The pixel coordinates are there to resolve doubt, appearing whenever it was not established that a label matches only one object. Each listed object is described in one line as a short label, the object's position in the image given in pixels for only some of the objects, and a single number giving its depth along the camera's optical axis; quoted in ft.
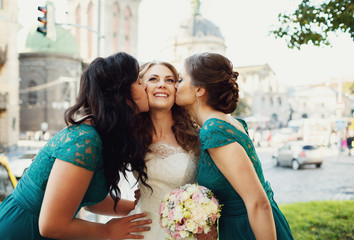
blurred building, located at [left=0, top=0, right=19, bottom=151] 84.17
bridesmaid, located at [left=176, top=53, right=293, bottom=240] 6.91
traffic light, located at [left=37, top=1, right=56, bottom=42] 30.22
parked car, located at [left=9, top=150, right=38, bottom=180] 22.50
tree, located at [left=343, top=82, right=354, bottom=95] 145.92
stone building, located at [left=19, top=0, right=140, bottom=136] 127.44
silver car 62.39
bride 9.89
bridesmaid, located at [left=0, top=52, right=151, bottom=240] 5.88
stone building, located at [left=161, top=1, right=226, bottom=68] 210.38
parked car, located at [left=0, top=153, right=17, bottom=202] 16.13
